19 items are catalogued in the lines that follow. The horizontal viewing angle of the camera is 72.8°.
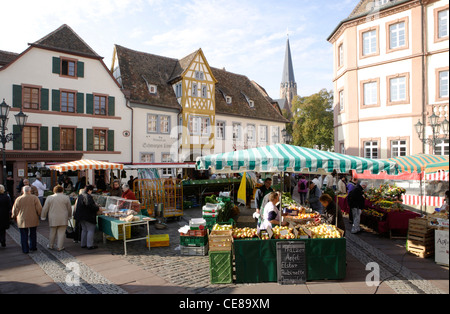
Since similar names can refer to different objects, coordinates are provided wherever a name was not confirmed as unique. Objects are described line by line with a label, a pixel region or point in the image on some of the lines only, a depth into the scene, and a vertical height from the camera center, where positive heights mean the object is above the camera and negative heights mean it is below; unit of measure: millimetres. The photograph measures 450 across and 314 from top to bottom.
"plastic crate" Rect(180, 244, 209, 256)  8086 -2480
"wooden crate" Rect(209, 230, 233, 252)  6148 -1712
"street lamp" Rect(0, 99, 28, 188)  11779 +1635
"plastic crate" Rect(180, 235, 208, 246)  8102 -2232
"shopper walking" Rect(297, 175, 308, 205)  16688 -1678
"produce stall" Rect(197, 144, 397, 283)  6043 -1820
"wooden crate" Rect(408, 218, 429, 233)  7916 -1789
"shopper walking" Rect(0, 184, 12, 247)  8703 -1566
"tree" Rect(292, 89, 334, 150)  42500 +5500
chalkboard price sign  5953 -2055
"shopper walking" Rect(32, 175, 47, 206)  13609 -1398
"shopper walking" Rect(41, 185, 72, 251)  8422 -1553
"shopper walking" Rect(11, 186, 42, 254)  8205 -1546
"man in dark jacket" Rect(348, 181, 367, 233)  10445 -1560
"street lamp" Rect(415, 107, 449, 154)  12377 +1363
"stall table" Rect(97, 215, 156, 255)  8227 -1909
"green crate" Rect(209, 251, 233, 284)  6043 -2151
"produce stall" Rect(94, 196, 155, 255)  8438 -1749
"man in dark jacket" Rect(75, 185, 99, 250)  8656 -1615
